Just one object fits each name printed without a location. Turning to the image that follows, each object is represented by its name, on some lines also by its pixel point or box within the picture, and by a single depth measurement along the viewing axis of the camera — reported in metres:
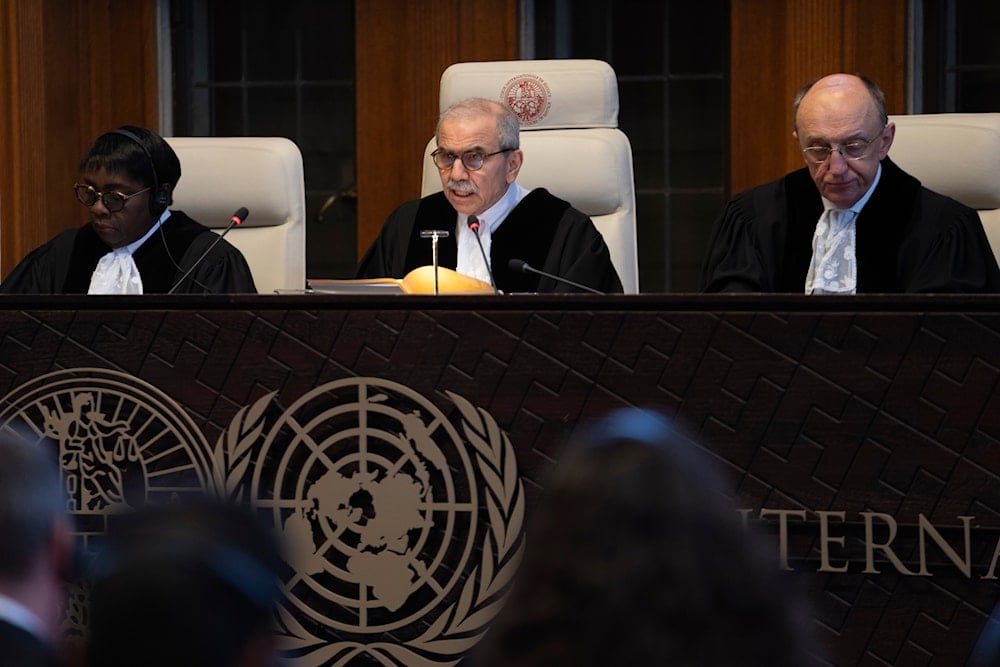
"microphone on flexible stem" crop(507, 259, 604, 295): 6.03
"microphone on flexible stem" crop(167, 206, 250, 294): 6.96
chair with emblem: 8.52
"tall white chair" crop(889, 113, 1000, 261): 7.87
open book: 6.41
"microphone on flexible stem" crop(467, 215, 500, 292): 6.97
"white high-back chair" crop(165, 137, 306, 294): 8.48
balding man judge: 7.52
